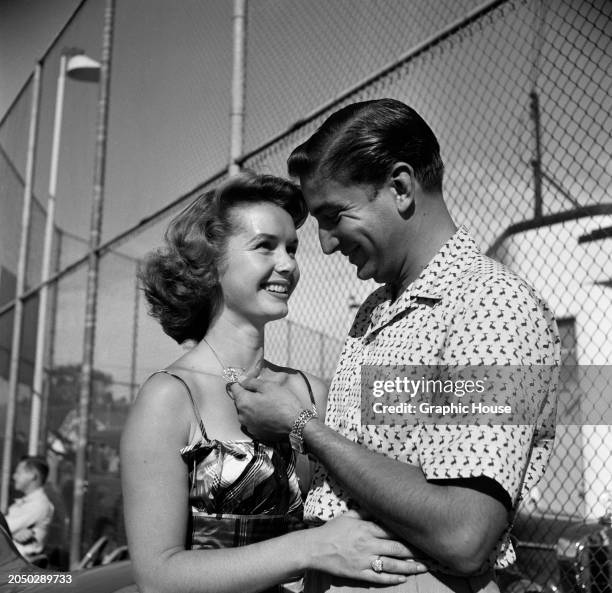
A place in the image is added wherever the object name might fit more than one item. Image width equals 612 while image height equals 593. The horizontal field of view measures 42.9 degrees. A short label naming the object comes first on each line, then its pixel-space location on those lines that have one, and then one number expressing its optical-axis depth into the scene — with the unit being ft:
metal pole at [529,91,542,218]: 9.60
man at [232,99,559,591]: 4.05
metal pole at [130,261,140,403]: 20.58
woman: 5.33
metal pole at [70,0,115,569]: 19.45
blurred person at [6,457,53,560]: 19.47
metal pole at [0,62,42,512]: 27.37
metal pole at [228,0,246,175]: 13.08
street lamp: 26.81
